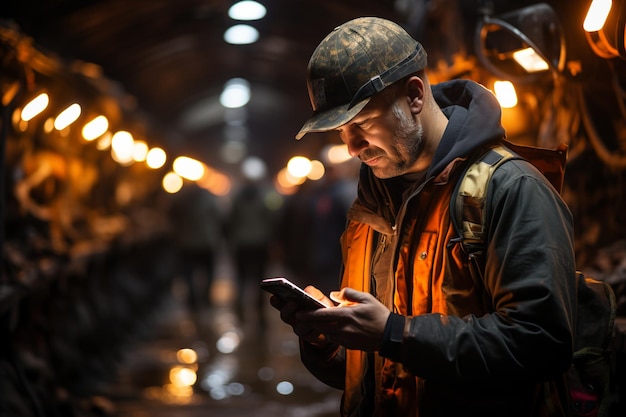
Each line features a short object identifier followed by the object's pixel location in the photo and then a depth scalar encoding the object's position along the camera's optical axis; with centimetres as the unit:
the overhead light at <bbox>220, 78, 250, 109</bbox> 2270
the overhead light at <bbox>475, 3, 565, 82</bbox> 523
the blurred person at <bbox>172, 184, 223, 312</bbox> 1434
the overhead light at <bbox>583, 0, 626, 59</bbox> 407
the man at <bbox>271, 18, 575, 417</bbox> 244
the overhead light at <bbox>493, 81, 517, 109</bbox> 619
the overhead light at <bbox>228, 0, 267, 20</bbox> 1244
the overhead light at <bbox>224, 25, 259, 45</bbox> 1473
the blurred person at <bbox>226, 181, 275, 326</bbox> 1330
